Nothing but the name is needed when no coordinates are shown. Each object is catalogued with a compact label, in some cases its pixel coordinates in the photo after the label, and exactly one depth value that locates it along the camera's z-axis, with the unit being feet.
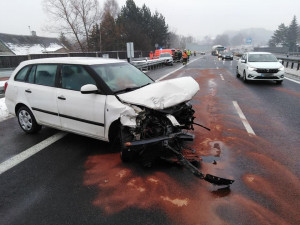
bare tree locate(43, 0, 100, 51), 149.59
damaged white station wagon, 12.01
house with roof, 150.69
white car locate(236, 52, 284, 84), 37.27
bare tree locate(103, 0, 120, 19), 248.32
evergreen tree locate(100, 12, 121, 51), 171.83
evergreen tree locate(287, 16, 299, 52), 291.99
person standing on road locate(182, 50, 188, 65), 86.79
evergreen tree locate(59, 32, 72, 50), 177.37
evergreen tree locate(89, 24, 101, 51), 165.07
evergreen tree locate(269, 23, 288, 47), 319.68
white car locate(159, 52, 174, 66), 87.71
